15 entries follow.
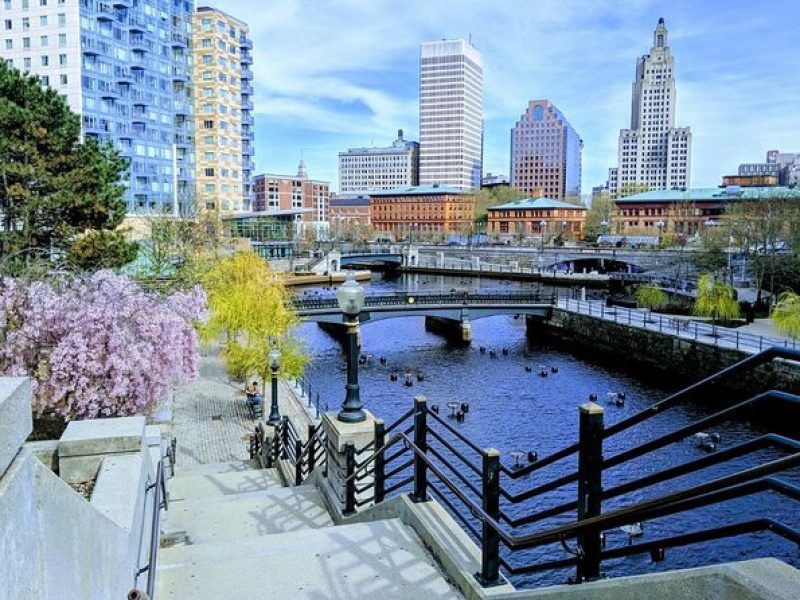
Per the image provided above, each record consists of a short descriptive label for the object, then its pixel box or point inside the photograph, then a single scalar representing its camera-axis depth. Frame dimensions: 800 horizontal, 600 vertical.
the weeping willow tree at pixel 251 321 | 27.52
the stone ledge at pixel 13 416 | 2.28
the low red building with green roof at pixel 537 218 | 141.79
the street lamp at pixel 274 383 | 19.53
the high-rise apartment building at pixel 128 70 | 71.25
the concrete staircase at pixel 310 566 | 5.44
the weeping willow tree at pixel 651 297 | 52.31
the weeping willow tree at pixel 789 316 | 32.05
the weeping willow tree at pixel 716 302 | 42.44
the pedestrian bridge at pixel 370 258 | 98.19
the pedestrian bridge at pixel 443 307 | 43.62
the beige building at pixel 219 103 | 87.94
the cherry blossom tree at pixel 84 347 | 14.98
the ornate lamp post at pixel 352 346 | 8.63
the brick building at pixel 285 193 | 171.12
